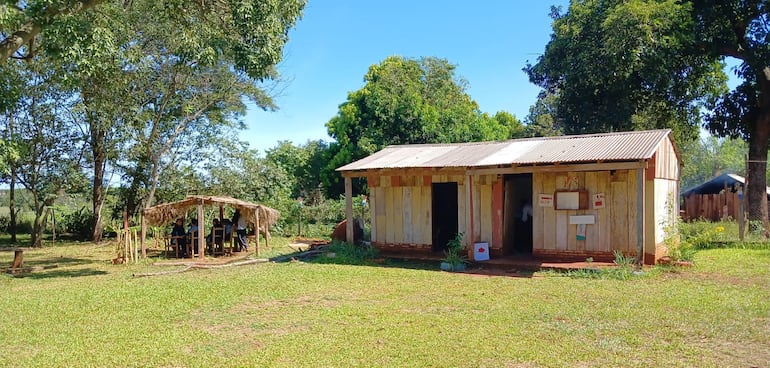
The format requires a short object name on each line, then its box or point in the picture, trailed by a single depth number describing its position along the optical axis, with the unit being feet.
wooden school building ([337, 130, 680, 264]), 38.86
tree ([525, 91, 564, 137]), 122.01
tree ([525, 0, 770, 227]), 60.49
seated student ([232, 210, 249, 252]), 55.47
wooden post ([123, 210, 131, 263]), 48.80
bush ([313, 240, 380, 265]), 45.80
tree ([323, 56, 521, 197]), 88.99
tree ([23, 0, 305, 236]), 33.06
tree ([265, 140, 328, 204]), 104.92
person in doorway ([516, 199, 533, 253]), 48.19
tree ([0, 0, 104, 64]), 27.81
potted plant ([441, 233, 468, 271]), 40.75
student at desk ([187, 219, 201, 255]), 52.85
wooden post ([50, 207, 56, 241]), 75.33
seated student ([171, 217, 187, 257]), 53.42
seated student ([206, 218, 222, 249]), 55.16
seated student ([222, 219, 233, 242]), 55.92
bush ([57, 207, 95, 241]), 81.07
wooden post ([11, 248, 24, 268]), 44.98
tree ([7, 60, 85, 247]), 63.57
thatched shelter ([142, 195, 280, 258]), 50.44
